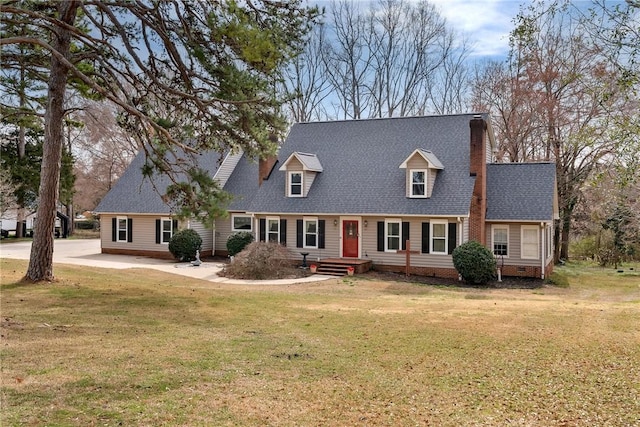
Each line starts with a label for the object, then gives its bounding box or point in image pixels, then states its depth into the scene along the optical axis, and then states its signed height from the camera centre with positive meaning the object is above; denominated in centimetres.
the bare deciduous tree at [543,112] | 3234 +676
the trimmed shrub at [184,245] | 2812 -117
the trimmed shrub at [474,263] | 2245 -168
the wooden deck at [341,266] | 2442 -197
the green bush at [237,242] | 2788 -101
